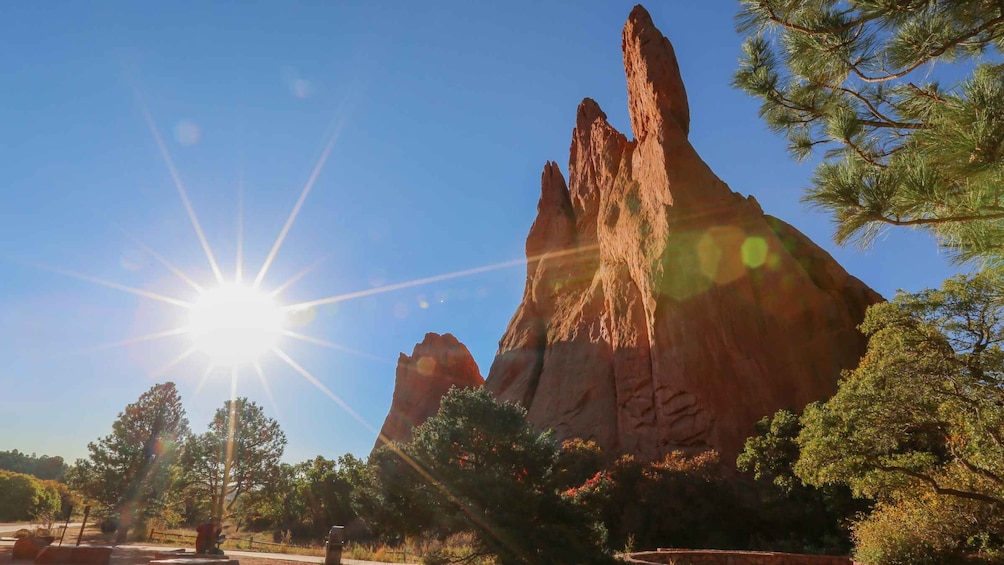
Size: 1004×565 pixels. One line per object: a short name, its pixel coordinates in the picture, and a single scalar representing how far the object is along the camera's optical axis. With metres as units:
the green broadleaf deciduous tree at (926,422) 11.74
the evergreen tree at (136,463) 35.53
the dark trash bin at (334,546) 15.50
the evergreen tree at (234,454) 37.06
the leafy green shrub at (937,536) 12.41
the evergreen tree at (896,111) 6.12
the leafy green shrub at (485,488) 13.69
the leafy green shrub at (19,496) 52.69
